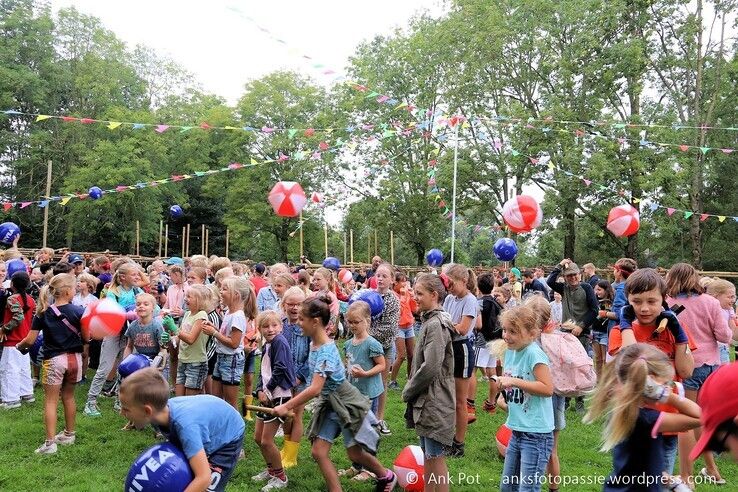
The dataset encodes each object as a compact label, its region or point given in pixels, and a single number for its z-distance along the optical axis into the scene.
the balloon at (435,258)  18.62
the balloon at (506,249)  12.07
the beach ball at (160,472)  3.00
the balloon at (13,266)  8.89
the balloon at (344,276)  13.49
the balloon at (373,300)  6.73
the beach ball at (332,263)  12.94
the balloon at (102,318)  5.84
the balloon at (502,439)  5.67
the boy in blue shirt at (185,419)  3.09
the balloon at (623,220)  12.77
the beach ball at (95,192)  17.92
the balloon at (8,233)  11.80
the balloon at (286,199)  12.50
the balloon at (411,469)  4.93
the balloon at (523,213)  11.74
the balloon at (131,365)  4.33
